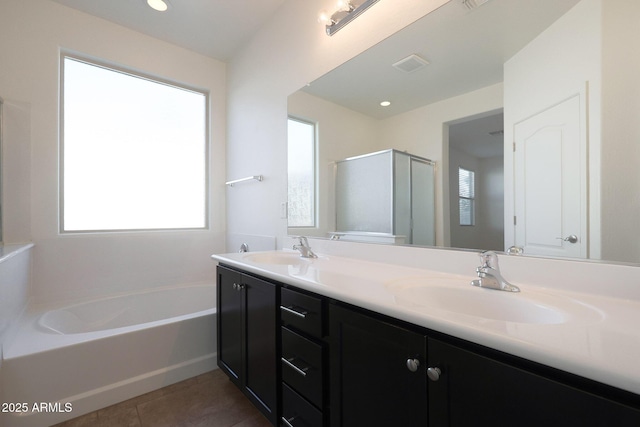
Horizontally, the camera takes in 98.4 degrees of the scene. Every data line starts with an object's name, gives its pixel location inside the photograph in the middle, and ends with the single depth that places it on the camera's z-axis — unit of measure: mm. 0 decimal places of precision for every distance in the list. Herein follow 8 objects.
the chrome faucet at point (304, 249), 1737
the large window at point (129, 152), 2260
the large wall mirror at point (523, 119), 790
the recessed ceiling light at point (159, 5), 2090
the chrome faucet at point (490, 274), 906
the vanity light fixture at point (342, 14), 1487
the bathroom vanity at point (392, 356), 504
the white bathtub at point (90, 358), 1366
